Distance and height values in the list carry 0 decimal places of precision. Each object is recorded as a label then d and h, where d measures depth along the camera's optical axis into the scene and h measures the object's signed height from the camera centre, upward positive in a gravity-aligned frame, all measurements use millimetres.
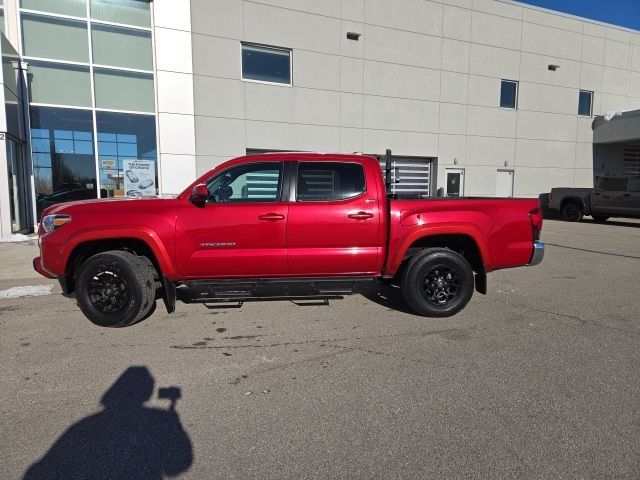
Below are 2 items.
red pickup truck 4594 -512
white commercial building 12242 +3885
